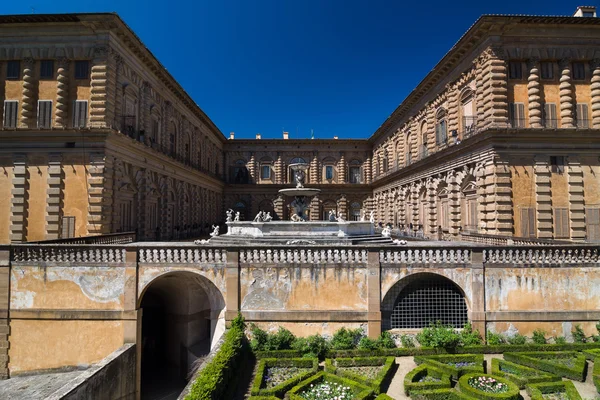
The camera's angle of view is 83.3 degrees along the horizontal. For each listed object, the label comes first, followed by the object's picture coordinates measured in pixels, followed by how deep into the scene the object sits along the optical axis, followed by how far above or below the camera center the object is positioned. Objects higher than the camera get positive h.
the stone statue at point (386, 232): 17.96 -0.71
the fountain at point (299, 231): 16.19 -0.63
